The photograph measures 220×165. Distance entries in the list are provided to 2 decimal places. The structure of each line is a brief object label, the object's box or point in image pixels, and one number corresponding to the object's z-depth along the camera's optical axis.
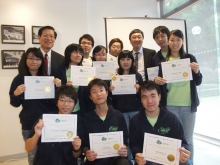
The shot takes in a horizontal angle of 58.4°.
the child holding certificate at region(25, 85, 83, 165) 1.72
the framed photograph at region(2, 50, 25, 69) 3.67
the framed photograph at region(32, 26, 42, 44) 3.84
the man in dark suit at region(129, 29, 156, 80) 2.88
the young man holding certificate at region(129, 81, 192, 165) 1.66
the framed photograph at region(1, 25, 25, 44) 3.68
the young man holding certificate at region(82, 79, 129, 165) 1.88
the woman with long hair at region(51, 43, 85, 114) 2.36
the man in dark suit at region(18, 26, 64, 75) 2.61
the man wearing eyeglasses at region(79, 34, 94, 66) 2.89
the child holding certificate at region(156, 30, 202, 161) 2.28
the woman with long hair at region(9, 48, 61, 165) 2.11
